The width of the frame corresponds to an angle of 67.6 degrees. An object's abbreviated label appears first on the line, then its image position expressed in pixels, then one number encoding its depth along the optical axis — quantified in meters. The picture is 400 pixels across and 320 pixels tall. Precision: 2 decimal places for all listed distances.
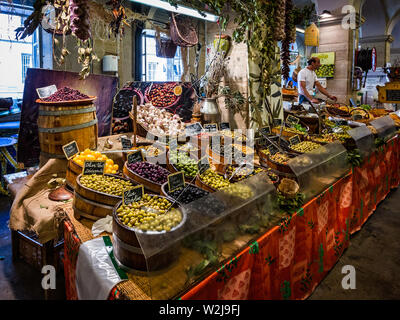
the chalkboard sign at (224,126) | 3.77
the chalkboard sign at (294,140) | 3.29
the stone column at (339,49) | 7.39
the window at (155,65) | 8.64
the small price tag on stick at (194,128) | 3.50
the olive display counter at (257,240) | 1.40
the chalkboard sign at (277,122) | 4.21
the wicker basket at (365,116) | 4.93
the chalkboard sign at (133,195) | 1.68
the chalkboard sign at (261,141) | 3.15
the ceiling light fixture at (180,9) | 3.26
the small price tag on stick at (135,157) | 2.34
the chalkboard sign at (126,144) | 2.79
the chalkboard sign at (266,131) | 3.56
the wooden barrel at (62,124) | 2.56
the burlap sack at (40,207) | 2.13
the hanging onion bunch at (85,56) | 2.29
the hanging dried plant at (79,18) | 1.90
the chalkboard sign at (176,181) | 1.89
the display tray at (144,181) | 2.04
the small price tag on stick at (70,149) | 2.49
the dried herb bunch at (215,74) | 4.04
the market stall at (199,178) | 1.49
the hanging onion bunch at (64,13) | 2.10
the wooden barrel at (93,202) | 1.86
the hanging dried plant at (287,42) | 4.43
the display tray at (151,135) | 3.17
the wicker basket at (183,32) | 4.50
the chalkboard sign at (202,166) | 2.25
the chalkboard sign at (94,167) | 2.15
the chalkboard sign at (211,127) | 3.56
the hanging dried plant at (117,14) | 2.39
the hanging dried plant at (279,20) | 3.82
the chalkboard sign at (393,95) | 7.83
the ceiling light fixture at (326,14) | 7.32
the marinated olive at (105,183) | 1.95
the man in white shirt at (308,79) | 5.94
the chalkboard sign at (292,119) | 4.06
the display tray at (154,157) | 2.49
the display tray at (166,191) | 1.77
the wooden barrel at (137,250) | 1.33
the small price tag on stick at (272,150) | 2.87
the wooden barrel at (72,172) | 2.30
